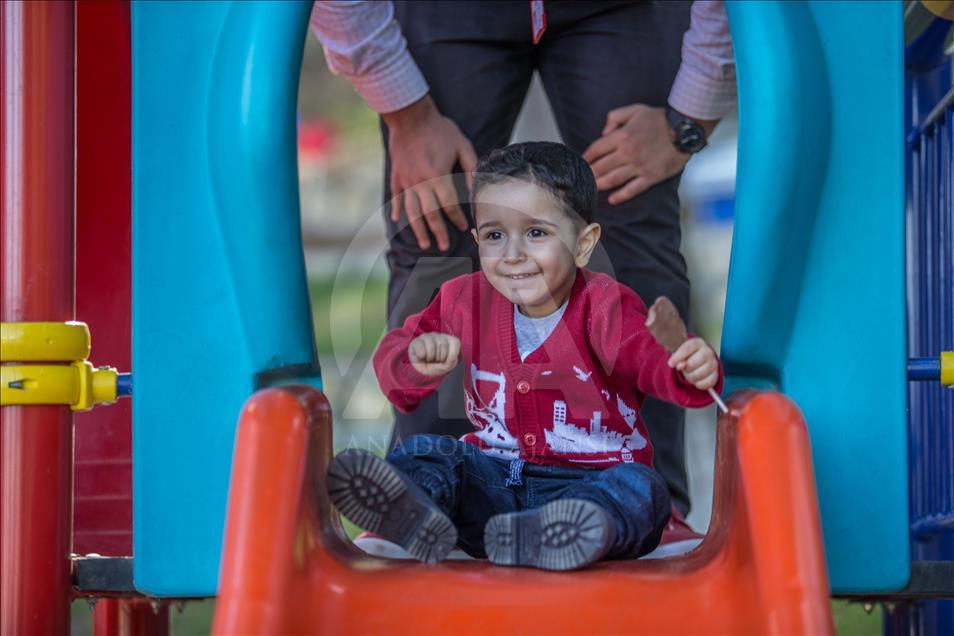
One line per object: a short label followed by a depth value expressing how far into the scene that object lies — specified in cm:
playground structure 382
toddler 379
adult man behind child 419
